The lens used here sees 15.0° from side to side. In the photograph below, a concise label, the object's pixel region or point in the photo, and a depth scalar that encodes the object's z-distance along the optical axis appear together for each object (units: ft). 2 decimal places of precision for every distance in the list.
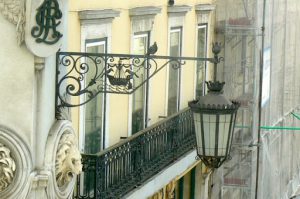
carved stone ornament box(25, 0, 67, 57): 28.01
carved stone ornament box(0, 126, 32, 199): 27.85
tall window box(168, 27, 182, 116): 62.38
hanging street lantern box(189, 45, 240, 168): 31.20
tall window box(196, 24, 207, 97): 69.25
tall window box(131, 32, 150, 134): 53.49
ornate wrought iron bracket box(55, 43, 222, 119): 29.83
